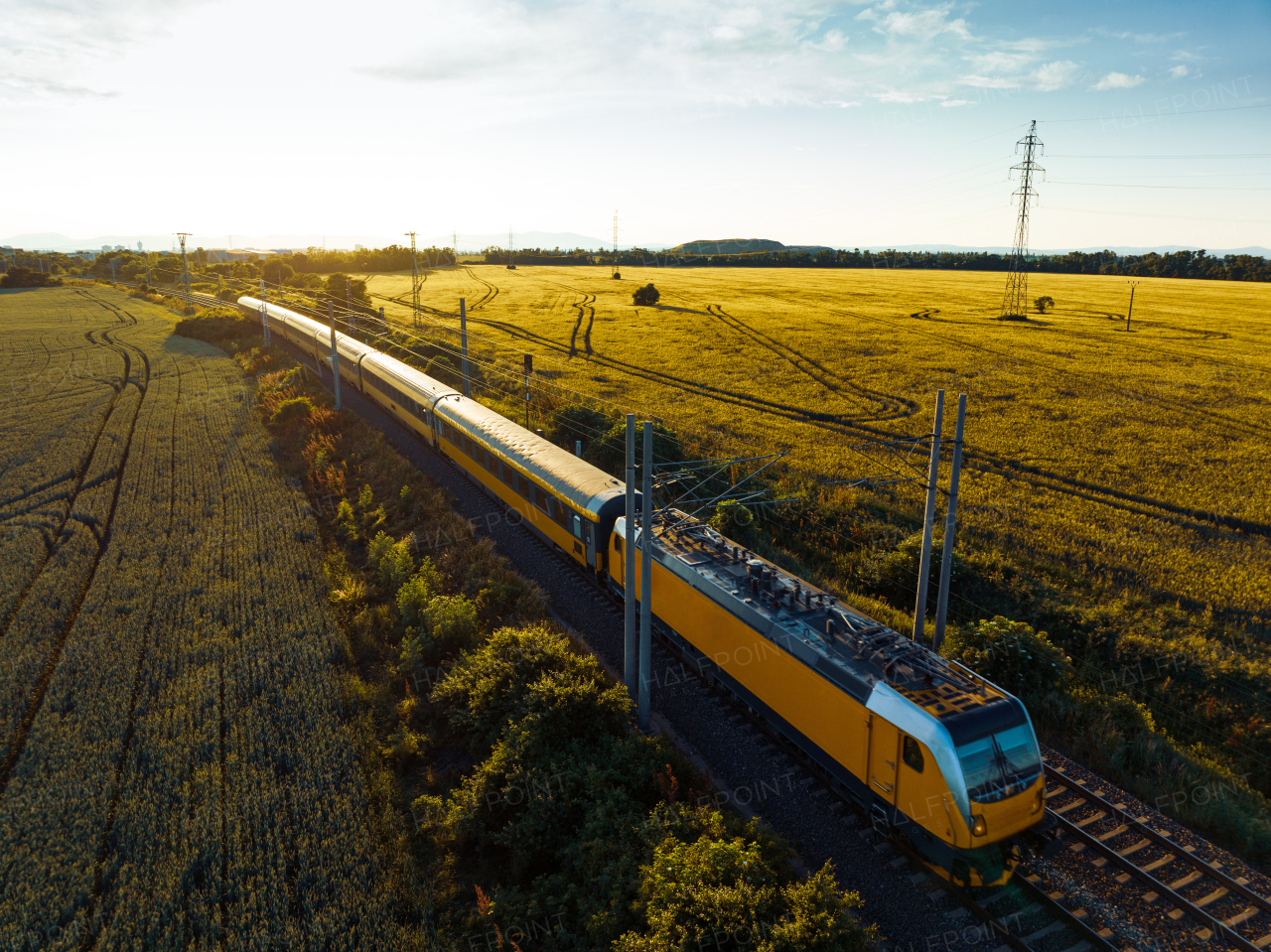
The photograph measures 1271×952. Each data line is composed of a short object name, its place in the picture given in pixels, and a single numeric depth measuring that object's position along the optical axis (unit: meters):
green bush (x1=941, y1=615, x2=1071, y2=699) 14.40
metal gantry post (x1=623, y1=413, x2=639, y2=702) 13.02
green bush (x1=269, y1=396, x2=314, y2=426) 35.97
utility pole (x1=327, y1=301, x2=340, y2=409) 37.06
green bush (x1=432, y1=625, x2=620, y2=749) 13.37
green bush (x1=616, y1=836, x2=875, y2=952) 8.29
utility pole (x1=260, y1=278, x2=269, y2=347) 55.84
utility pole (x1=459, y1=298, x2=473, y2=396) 31.68
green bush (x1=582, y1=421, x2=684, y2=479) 27.47
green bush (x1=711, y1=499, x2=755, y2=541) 21.73
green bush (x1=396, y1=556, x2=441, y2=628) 17.83
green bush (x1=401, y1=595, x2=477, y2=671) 16.20
